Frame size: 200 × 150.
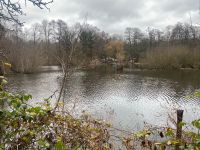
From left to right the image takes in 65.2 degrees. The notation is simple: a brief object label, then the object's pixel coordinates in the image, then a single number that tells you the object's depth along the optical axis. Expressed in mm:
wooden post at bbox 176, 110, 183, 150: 1968
